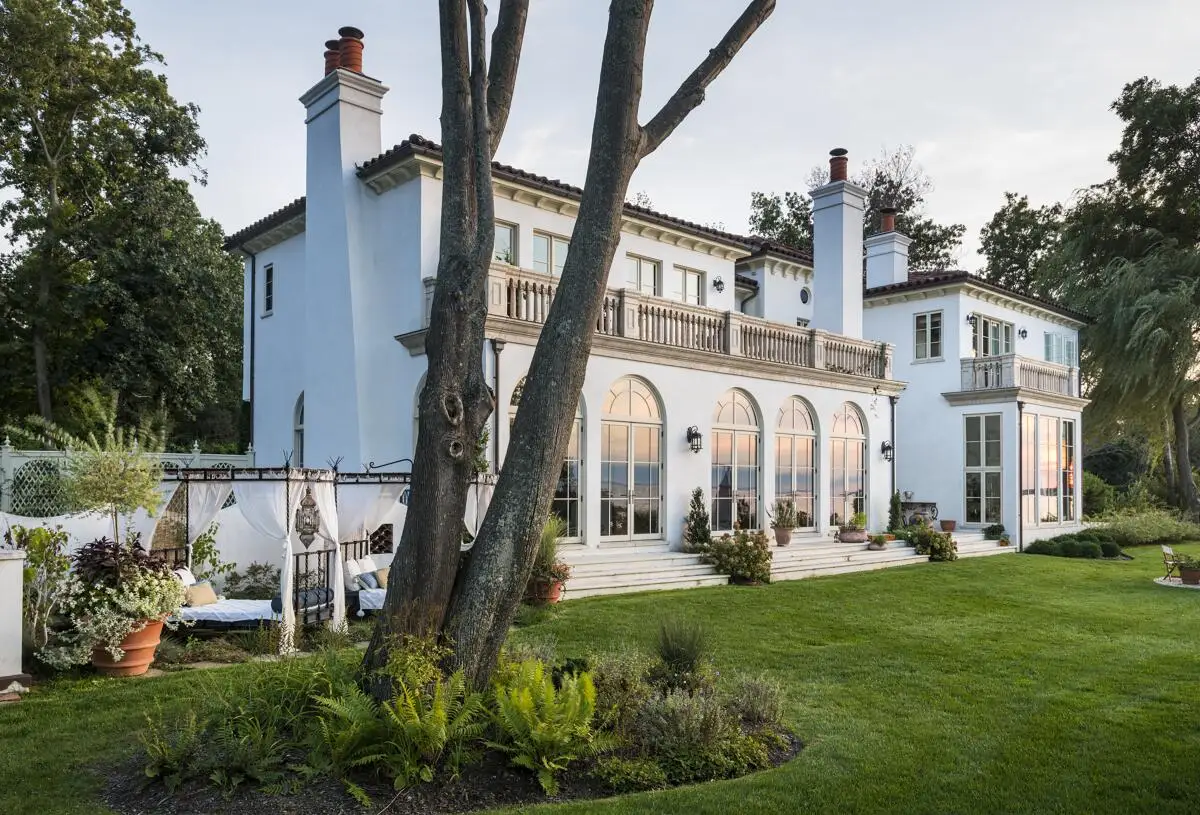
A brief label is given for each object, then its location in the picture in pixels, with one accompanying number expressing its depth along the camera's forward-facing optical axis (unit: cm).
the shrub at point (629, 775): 524
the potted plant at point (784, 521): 1747
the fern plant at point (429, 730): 507
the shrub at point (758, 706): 644
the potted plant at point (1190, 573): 1546
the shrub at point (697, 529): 1558
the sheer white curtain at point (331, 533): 984
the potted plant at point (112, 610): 782
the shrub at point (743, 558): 1475
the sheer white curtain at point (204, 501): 981
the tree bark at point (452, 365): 589
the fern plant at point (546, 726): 524
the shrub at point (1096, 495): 3083
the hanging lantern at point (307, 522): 1112
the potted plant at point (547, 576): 1173
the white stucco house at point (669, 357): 1449
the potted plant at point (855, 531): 1875
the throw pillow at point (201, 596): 995
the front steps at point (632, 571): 1313
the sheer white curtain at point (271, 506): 936
